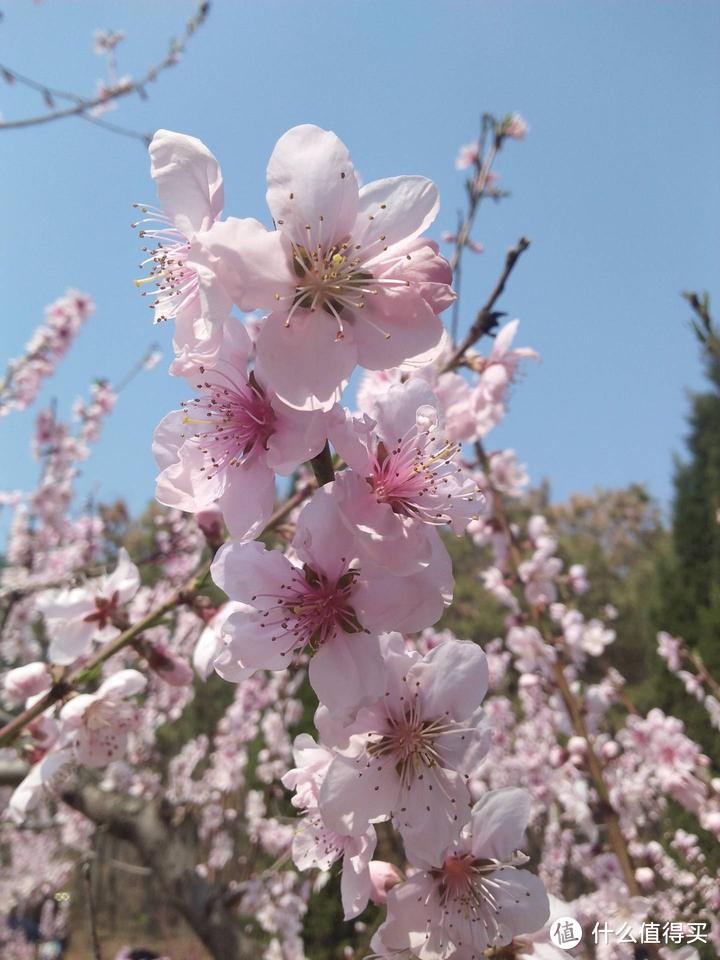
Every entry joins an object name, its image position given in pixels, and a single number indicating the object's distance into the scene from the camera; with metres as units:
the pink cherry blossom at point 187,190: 0.11
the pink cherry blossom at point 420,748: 0.12
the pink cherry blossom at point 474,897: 0.12
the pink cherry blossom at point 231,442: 0.11
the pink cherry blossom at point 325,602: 0.11
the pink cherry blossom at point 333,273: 0.11
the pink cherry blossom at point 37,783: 0.17
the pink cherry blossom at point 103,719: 0.18
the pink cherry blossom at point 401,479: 0.11
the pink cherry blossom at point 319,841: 0.12
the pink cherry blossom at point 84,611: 0.19
